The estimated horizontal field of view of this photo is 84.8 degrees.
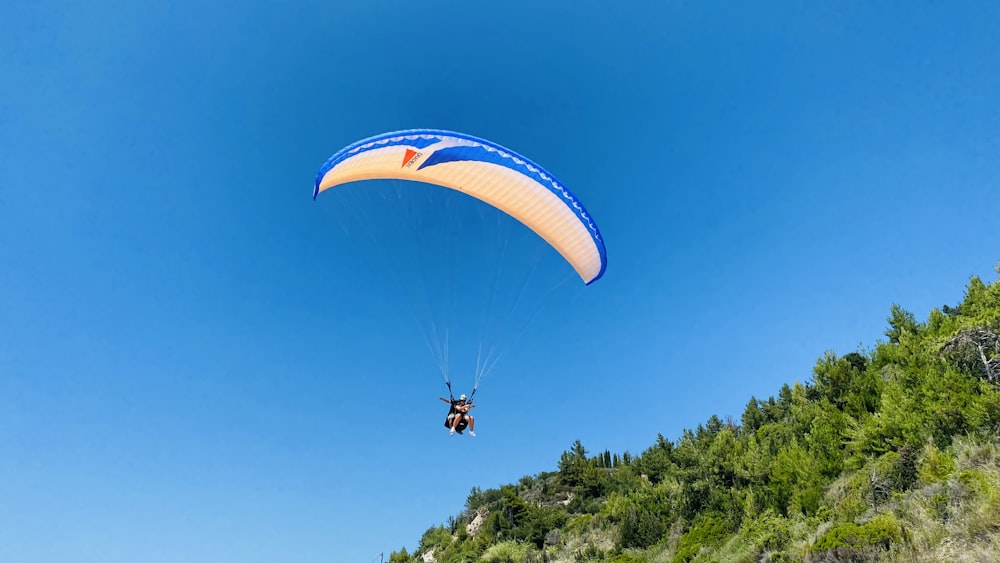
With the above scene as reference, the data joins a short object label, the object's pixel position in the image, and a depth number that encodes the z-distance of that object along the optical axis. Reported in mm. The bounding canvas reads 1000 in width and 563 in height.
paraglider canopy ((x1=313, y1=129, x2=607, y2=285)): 14227
